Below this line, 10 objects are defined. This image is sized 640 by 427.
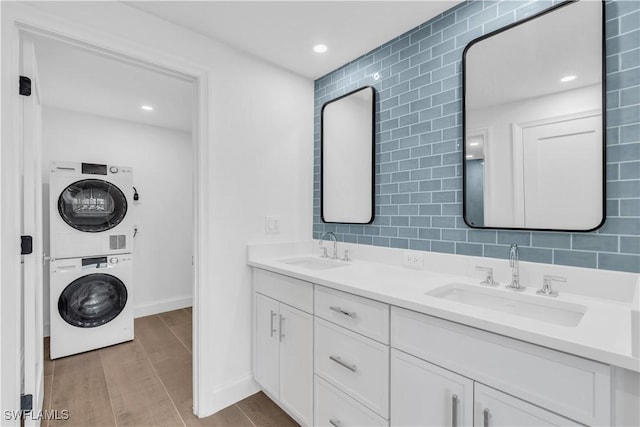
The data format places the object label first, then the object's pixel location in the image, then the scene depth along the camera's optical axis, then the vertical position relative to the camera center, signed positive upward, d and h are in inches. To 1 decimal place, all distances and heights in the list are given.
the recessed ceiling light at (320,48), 81.7 +44.8
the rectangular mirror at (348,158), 85.4 +16.2
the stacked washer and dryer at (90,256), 108.3 -16.4
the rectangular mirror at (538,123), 49.9 +16.2
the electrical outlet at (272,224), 90.6 -3.6
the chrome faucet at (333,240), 91.2 -9.3
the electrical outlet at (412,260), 72.4 -11.7
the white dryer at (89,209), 108.6 +1.4
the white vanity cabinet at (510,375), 32.5 -20.2
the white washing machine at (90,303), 108.0 -33.8
